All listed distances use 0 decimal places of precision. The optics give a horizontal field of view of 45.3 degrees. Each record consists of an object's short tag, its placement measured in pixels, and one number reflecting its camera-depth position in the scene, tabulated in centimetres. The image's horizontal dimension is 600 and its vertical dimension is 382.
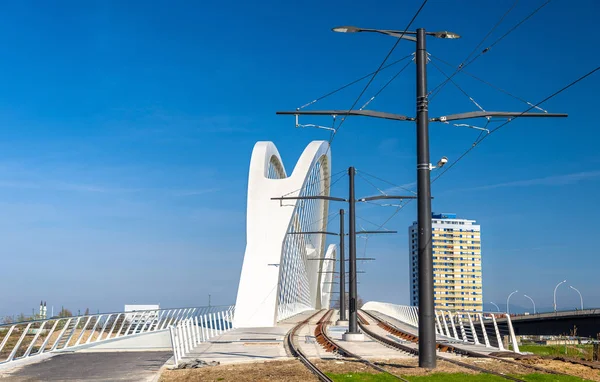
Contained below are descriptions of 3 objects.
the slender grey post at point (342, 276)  3941
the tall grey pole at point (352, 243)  2564
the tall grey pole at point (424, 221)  1548
